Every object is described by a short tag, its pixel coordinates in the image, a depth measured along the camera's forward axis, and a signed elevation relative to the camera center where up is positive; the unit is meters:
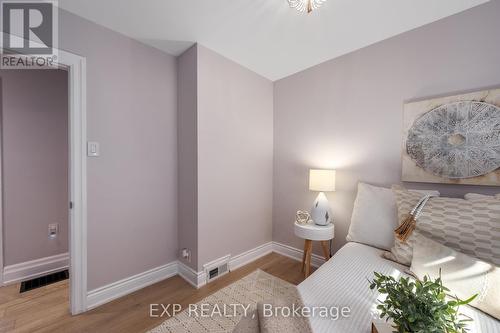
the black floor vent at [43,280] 1.93 -1.22
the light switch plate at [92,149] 1.69 +0.11
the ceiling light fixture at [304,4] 1.38 +1.17
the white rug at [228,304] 1.48 -1.22
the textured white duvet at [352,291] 0.87 -0.69
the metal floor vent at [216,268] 2.08 -1.13
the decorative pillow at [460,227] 1.13 -0.38
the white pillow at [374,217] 1.65 -0.46
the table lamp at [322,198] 2.09 -0.36
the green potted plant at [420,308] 0.64 -0.48
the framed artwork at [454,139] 1.50 +0.21
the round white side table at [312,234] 2.00 -0.71
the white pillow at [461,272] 0.93 -0.56
